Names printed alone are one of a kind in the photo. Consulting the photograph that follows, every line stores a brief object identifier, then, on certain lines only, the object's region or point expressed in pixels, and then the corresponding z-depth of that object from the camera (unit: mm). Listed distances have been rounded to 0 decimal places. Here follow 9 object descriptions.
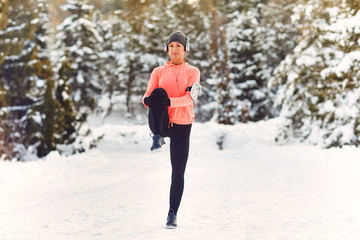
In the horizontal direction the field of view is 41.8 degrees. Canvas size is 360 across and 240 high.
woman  5188
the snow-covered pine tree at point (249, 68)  36156
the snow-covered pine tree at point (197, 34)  43688
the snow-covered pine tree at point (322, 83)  15492
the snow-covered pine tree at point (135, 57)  44594
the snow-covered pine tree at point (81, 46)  39250
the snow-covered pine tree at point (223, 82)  30484
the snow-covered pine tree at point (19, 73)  18844
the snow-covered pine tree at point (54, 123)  15805
